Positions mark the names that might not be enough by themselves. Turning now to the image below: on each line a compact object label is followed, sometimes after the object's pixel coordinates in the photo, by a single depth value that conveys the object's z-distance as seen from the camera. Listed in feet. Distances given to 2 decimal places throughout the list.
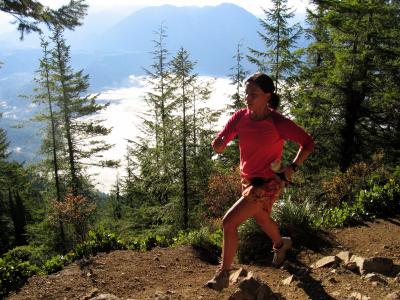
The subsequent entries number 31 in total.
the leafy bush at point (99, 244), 21.35
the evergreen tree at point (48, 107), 83.71
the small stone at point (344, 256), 16.31
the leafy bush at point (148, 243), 22.61
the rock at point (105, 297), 14.05
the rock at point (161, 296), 14.03
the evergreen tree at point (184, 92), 58.85
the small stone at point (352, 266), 15.51
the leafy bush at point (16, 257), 20.30
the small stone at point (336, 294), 13.46
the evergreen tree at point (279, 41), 64.23
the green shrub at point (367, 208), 22.48
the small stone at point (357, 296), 12.82
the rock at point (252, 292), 13.21
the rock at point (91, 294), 15.55
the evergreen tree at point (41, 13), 25.71
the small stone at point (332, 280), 14.67
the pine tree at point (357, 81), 48.24
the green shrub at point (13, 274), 18.37
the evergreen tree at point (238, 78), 77.97
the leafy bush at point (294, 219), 19.92
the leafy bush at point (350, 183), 30.33
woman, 12.17
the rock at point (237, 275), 15.19
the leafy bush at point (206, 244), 20.70
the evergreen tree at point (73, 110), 83.97
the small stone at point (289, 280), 15.06
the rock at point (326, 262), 16.21
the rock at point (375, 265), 15.08
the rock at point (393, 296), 12.60
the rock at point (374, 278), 14.14
